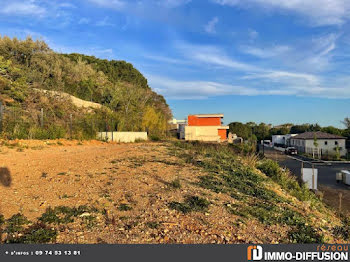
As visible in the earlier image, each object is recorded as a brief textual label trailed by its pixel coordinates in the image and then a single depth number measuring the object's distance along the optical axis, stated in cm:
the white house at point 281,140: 5162
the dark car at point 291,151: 3928
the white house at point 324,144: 3778
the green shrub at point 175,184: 536
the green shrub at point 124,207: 407
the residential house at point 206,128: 3369
